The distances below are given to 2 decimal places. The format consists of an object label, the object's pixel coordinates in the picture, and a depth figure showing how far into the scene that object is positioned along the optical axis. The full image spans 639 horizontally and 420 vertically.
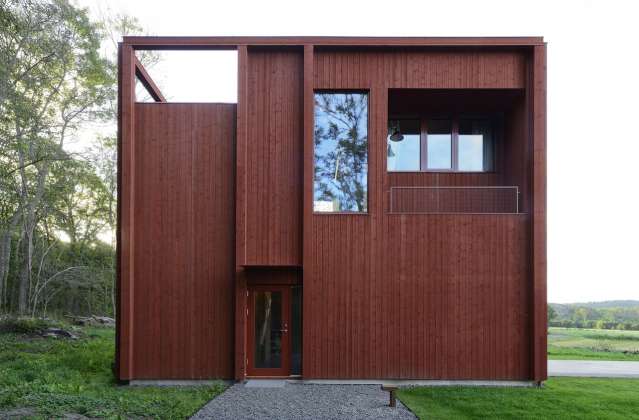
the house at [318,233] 9.02
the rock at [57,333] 14.38
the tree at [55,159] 14.14
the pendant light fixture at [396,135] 10.56
